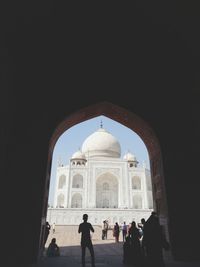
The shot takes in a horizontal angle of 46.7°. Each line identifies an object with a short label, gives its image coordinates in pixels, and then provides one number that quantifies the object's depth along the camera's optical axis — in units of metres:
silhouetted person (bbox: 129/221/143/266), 4.56
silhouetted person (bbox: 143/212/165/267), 4.14
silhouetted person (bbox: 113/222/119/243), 10.60
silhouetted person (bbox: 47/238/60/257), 5.96
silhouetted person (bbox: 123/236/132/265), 4.80
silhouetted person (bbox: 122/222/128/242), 10.80
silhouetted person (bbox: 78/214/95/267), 4.35
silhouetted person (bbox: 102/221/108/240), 12.38
